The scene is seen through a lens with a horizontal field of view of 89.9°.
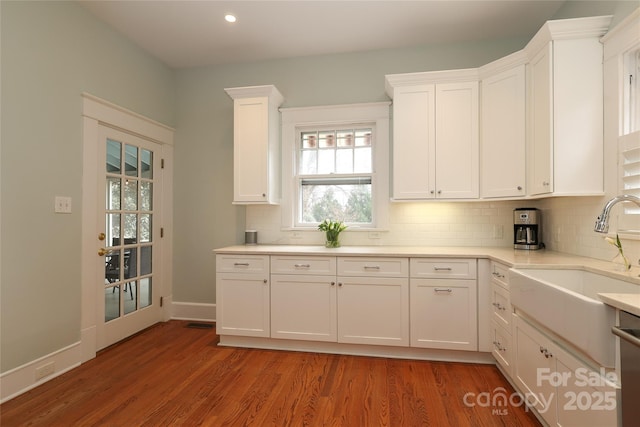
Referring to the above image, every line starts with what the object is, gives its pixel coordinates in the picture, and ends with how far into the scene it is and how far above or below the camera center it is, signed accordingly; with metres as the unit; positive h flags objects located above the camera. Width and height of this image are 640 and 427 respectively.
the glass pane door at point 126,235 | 2.90 -0.20
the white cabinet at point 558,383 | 1.28 -0.79
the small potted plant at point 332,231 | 3.15 -0.16
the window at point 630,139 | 1.90 +0.47
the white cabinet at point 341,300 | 2.71 -0.74
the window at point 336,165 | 3.36 +0.55
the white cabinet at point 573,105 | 2.17 +0.76
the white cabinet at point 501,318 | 2.21 -0.75
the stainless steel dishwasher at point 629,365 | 1.11 -0.53
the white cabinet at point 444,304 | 2.60 -0.72
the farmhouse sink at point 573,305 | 1.23 -0.42
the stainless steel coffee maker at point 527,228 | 2.80 -0.11
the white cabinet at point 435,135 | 2.89 +0.74
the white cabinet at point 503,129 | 2.64 +0.74
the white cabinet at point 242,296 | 2.93 -0.75
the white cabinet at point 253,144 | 3.26 +0.73
